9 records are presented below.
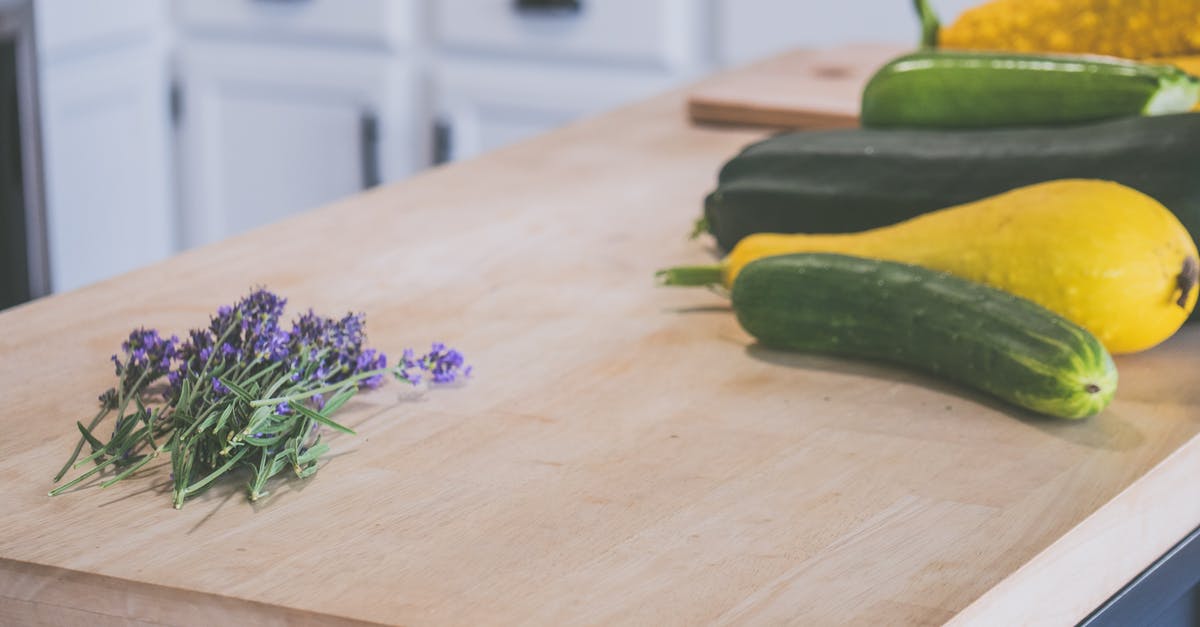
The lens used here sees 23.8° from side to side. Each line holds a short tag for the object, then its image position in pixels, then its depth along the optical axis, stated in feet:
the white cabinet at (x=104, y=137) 11.23
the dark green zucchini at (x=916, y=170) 5.05
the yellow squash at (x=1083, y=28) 5.93
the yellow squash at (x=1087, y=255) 4.78
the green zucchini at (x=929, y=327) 4.60
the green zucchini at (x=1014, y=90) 5.39
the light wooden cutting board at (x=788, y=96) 6.60
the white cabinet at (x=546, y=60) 11.15
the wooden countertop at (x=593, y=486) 4.11
